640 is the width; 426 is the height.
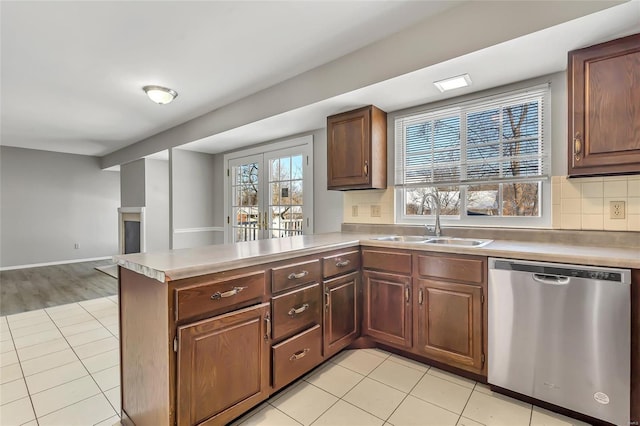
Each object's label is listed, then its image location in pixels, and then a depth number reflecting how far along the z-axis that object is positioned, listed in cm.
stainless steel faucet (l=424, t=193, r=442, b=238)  257
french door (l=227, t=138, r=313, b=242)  382
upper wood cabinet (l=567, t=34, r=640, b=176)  167
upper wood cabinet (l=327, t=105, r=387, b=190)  275
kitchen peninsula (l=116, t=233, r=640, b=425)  138
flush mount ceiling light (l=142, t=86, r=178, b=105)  297
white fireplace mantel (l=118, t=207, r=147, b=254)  544
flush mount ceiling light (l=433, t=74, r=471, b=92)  217
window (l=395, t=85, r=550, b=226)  229
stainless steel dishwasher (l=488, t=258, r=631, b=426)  150
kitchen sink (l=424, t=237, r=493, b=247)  226
